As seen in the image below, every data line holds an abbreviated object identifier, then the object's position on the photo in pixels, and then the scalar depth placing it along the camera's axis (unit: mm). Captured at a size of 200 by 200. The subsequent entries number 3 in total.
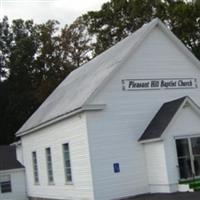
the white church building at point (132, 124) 25141
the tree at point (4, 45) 61000
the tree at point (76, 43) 59281
